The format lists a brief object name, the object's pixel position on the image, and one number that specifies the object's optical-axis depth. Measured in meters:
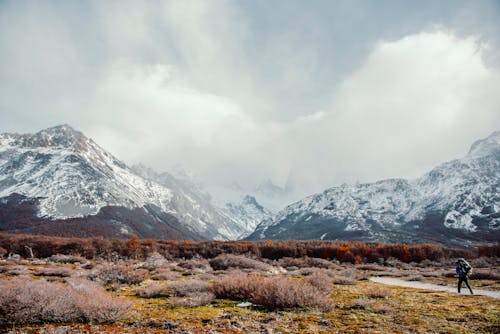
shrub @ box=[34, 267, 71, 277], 24.03
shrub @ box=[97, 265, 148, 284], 19.96
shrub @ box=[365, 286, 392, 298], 15.61
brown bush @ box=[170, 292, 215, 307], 12.86
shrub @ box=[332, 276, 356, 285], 23.50
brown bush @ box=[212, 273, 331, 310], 11.92
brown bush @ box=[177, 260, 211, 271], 35.34
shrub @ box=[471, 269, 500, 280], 28.63
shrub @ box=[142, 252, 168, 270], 44.85
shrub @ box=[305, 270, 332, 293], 16.70
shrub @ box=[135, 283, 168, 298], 15.38
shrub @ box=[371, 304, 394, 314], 11.53
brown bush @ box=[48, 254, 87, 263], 42.91
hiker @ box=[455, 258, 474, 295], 20.19
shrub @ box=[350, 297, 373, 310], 12.50
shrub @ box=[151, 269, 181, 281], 24.23
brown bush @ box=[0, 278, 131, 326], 9.33
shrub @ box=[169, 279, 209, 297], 15.65
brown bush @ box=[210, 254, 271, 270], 36.58
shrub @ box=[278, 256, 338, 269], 49.27
